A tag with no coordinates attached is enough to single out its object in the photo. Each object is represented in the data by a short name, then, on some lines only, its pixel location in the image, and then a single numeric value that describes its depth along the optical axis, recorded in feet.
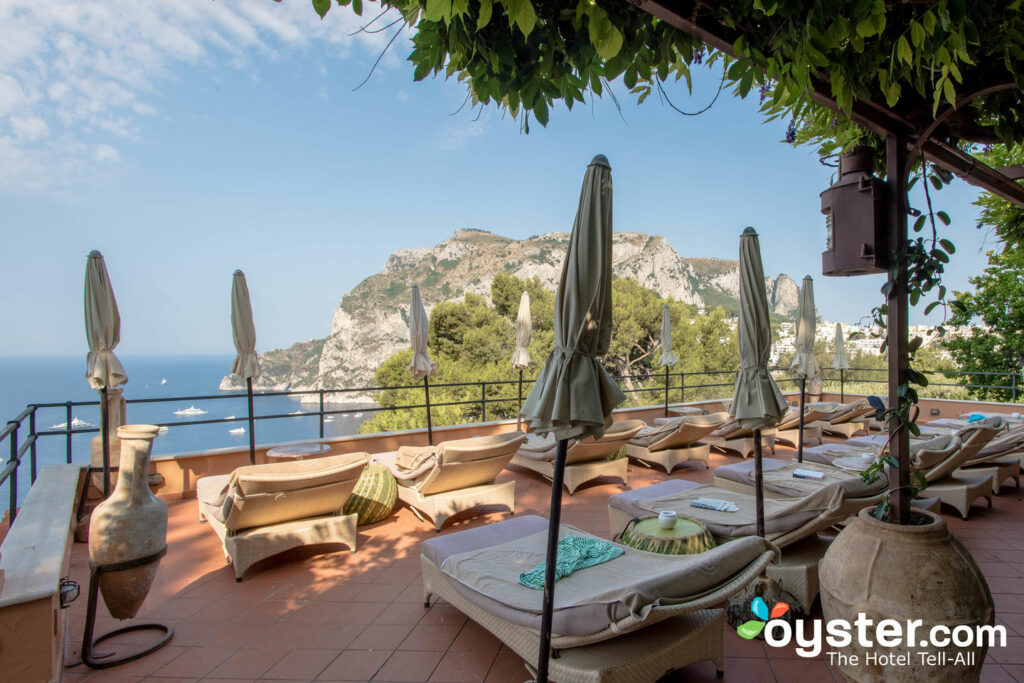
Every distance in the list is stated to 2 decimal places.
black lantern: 7.30
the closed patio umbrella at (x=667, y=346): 27.66
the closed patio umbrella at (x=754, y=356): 9.91
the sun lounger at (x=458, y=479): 14.06
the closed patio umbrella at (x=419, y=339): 20.29
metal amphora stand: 7.75
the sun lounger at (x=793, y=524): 9.32
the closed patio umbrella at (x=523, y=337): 23.77
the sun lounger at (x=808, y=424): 24.40
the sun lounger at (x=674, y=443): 20.34
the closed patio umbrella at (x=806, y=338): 20.15
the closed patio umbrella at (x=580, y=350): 5.68
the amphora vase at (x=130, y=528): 7.72
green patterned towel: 8.02
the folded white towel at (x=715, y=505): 11.15
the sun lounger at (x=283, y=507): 11.23
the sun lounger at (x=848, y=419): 26.68
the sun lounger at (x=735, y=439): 23.43
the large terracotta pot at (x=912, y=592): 6.01
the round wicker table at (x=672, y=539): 8.89
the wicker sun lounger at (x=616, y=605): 6.31
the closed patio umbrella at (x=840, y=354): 32.02
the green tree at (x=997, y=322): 39.29
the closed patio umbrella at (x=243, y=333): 17.60
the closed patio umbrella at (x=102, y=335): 14.11
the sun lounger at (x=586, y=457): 17.47
